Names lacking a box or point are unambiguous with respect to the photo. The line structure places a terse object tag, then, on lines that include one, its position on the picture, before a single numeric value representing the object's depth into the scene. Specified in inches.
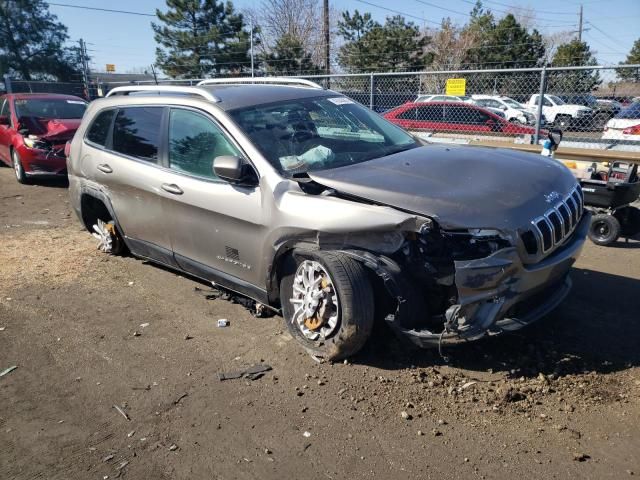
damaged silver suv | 124.3
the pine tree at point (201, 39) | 1366.9
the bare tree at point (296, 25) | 1541.6
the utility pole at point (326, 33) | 1053.8
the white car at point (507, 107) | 636.1
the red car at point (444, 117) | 502.3
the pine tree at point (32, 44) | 1585.9
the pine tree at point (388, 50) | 1322.6
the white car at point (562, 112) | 393.6
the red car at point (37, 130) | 397.4
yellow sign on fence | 413.4
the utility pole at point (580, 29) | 2153.7
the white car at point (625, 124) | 388.0
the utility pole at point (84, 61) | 773.3
